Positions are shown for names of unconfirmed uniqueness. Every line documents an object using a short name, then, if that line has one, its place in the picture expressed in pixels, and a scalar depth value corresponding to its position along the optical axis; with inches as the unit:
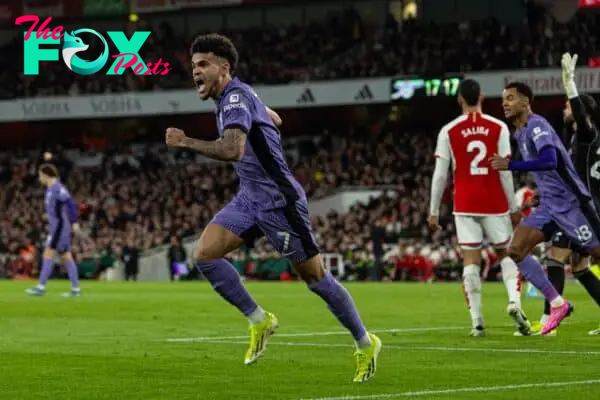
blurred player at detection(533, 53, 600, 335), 507.5
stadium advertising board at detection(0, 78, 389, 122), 1820.9
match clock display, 1668.3
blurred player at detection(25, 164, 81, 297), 1001.5
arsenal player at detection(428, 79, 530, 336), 532.4
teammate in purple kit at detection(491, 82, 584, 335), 496.4
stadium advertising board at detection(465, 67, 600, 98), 1620.3
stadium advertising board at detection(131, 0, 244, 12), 2064.7
